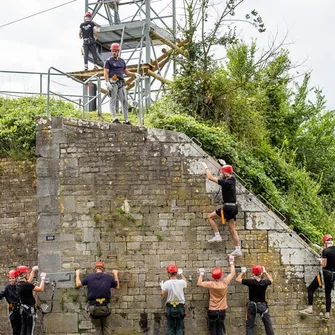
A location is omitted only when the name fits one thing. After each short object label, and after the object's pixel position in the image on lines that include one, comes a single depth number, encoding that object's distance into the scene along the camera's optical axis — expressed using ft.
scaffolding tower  53.42
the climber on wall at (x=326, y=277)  37.91
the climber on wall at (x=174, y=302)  37.06
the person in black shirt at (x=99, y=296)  36.73
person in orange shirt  37.09
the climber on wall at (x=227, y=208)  37.83
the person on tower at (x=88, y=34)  51.67
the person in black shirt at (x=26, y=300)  37.17
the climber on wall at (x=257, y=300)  37.04
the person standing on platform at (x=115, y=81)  40.78
